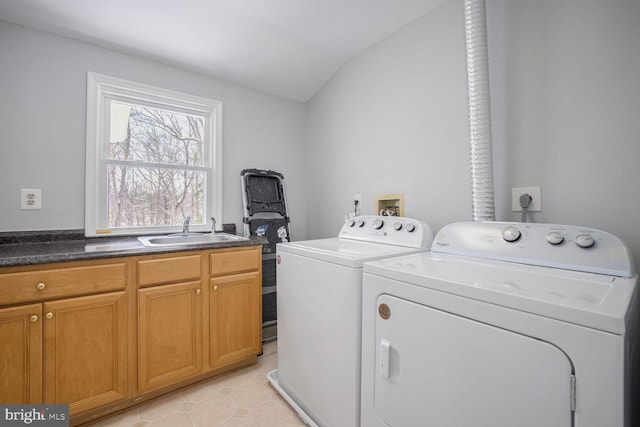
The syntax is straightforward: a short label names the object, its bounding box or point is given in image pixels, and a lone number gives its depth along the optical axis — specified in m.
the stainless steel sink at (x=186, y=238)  2.05
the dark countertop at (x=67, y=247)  1.30
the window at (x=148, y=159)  1.93
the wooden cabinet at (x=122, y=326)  1.27
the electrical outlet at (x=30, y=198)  1.70
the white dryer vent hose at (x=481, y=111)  1.36
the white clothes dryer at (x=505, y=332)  0.61
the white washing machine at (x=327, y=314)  1.20
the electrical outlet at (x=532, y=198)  1.35
